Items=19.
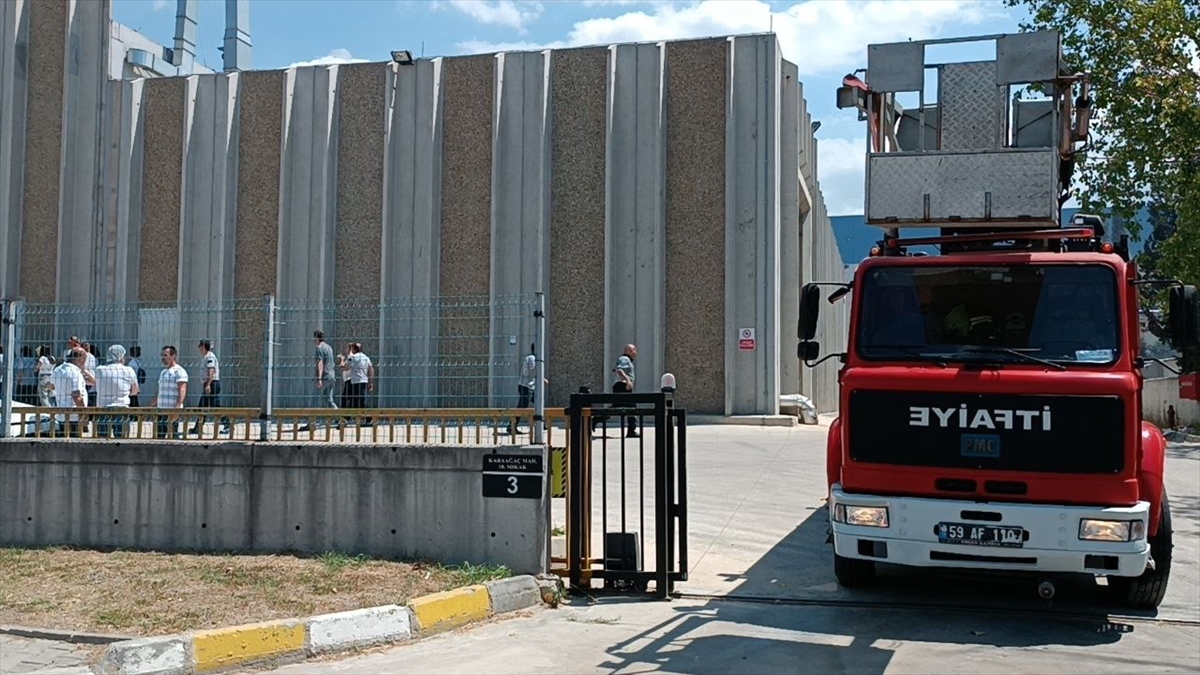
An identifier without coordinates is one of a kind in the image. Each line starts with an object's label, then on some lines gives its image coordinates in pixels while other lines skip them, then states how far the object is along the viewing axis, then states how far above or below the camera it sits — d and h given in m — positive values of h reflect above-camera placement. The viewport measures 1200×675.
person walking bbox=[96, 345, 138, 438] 10.53 -0.25
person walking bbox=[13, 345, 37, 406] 10.16 -0.21
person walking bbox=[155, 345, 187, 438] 10.20 -0.22
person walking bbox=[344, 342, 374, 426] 9.34 -0.17
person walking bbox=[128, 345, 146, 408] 10.27 -0.13
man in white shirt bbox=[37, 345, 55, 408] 10.24 -0.20
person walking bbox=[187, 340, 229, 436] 9.90 -0.18
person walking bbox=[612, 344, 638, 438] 17.64 -0.19
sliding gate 8.34 -1.13
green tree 21.19 +5.32
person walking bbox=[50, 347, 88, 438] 10.52 -0.26
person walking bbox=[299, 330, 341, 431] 9.34 -0.17
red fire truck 6.88 -0.07
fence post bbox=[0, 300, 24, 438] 9.96 +0.00
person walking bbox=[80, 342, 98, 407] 10.59 -0.10
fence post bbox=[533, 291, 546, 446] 8.59 -0.24
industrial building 23.34 +3.97
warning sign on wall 22.81 +0.47
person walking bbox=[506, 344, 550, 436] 8.73 -0.19
